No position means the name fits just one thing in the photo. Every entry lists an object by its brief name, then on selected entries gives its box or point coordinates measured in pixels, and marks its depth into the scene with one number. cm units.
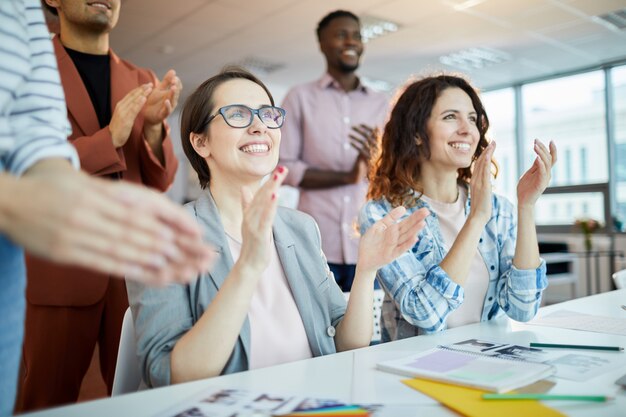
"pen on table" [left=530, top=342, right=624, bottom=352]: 121
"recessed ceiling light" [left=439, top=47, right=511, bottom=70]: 655
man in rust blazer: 161
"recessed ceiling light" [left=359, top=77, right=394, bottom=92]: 777
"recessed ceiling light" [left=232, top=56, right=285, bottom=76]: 689
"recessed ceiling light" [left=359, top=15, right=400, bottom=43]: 552
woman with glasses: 106
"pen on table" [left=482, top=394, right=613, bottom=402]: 86
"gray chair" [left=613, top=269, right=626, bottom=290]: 221
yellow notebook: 82
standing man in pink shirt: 263
